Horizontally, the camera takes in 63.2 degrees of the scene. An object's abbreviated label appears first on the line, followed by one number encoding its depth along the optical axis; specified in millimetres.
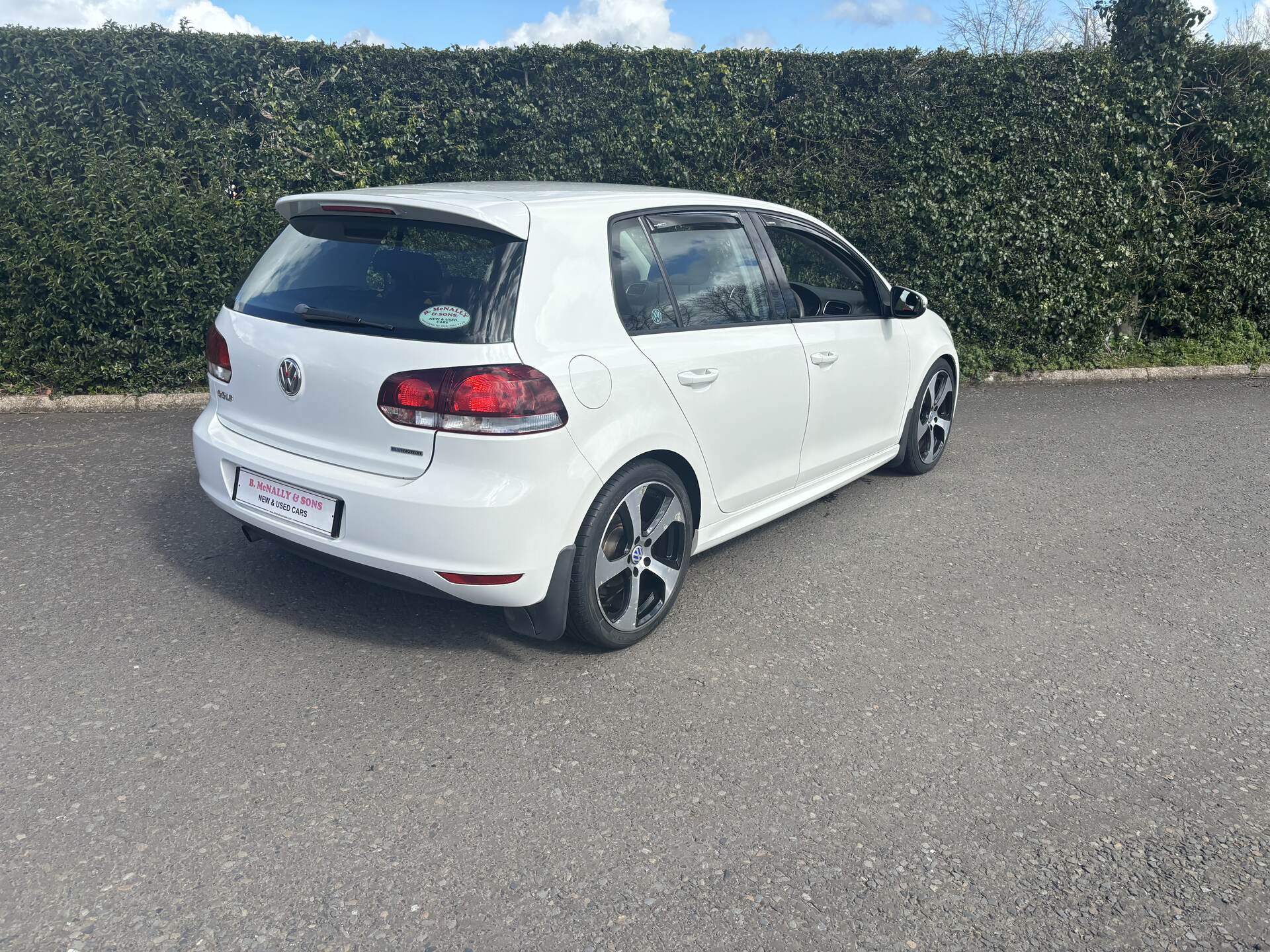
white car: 3395
